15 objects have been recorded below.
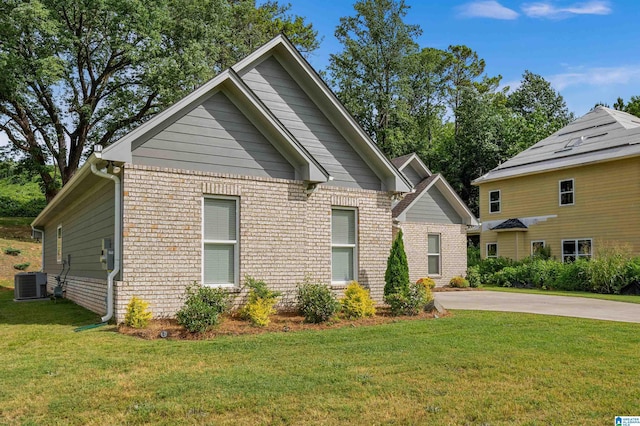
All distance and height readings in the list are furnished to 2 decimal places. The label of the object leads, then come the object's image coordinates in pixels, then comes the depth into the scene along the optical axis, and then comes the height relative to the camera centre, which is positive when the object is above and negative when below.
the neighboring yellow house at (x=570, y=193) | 23.19 +2.45
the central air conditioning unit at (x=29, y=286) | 16.52 -1.32
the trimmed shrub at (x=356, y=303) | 11.12 -1.33
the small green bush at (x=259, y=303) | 9.99 -1.22
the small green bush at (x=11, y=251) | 26.89 -0.30
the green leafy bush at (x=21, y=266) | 25.41 -1.03
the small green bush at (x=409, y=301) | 11.70 -1.34
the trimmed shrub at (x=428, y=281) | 18.96 -1.48
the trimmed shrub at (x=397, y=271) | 12.37 -0.69
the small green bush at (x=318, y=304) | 10.43 -1.26
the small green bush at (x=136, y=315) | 9.56 -1.32
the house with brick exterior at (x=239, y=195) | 10.23 +1.12
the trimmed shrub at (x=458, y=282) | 22.23 -1.76
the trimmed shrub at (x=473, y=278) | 23.03 -1.65
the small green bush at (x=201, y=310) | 9.01 -1.19
